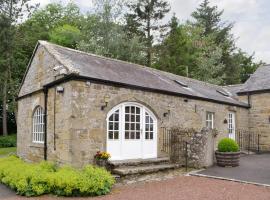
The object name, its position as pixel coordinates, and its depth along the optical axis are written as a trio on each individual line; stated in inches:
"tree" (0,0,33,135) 1071.6
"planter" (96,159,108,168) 425.4
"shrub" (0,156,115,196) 350.3
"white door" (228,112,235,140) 781.8
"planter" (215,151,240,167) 524.1
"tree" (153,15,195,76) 1348.4
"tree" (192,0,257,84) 1684.3
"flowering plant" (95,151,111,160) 426.1
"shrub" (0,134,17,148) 996.8
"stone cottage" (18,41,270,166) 427.8
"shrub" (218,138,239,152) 530.3
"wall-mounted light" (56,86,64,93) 446.0
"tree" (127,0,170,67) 1446.9
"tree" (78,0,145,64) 1207.6
